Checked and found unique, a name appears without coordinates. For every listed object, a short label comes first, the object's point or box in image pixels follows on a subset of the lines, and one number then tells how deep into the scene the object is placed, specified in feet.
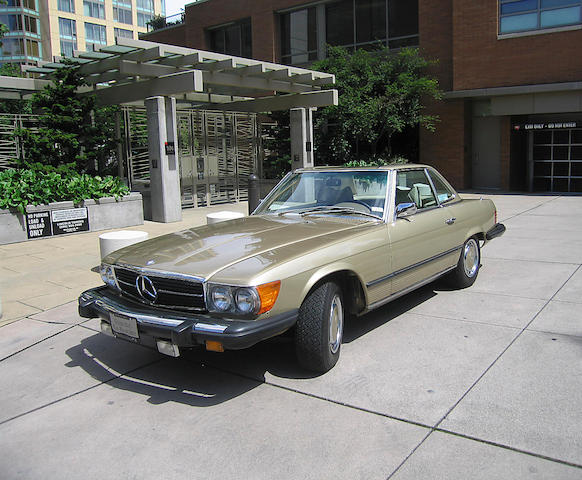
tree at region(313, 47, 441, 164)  65.41
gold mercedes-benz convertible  12.76
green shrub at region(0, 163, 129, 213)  35.04
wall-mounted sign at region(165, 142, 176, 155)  44.32
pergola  41.14
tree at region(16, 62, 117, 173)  44.34
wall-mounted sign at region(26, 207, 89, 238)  35.63
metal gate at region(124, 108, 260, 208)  52.85
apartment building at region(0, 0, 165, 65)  231.30
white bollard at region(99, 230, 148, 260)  26.12
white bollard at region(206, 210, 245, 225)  29.63
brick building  61.98
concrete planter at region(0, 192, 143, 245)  34.55
